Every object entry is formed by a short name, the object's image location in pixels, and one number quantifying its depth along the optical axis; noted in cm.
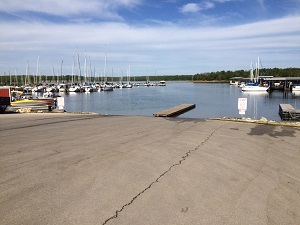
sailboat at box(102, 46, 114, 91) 11143
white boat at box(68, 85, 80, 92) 10059
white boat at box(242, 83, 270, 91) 10294
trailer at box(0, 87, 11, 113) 2601
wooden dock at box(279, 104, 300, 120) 2922
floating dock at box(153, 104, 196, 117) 2565
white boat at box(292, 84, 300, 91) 10031
